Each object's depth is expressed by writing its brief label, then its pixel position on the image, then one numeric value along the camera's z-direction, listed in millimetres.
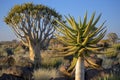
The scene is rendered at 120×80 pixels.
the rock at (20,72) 6399
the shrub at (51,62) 9683
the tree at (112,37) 28700
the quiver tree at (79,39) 3167
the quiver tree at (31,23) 10395
